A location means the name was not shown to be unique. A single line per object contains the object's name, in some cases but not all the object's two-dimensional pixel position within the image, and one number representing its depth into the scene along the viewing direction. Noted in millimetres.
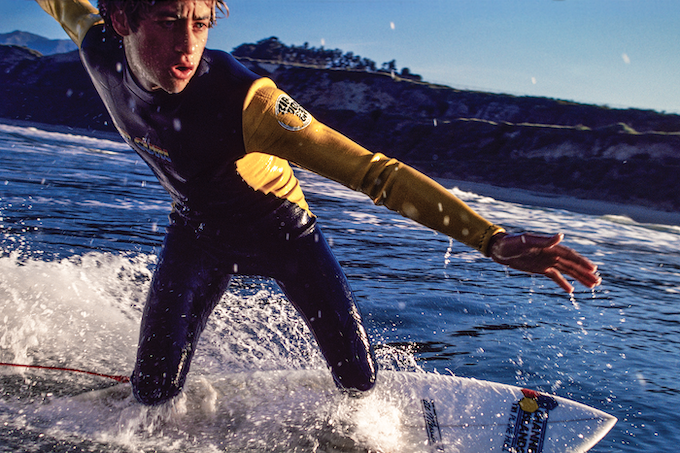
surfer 2014
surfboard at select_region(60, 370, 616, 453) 2928
